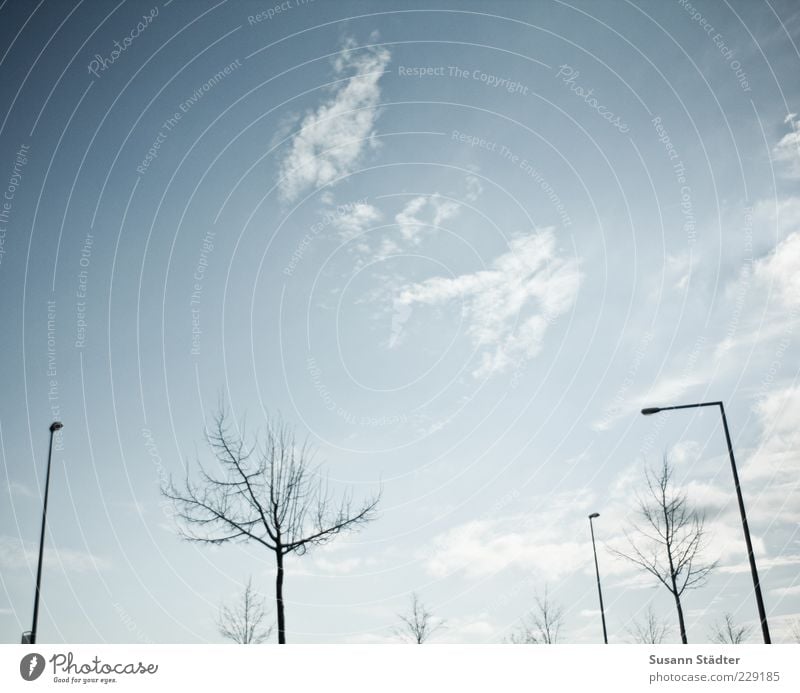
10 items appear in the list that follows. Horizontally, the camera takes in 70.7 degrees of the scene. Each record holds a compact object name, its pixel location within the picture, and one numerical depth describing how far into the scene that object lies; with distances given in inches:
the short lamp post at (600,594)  1351.7
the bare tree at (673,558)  847.7
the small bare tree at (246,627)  1155.3
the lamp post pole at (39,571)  728.5
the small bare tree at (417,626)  1496.1
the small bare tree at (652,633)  1375.2
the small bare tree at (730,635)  1493.6
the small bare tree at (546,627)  1499.8
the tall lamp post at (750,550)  532.1
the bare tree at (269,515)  601.9
